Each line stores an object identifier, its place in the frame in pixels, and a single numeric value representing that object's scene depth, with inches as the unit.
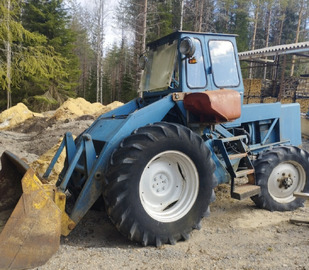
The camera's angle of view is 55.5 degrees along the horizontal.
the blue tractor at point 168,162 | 110.0
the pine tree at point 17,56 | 467.2
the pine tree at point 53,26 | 887.6
